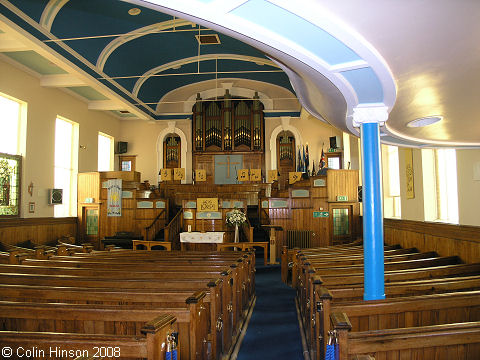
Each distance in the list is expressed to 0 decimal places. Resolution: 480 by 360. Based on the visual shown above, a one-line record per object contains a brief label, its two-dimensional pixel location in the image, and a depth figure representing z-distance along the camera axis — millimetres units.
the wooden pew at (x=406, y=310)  2537
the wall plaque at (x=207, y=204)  9766
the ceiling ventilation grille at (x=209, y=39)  10445
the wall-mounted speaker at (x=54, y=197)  10734
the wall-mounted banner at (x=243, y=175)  13928
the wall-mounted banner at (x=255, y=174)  14102
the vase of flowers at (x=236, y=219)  9203
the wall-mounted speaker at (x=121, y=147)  15383
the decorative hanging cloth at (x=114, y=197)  11516
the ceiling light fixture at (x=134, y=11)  9036
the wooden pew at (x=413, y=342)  1916
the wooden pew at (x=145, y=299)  2578
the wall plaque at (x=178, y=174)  13959
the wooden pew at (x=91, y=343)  1915
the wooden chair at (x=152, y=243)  8945
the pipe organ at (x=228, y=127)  15406
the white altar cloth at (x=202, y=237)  9016
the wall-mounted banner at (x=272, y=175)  13555
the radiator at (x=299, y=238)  10328
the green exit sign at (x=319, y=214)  10406
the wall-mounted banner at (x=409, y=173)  6939
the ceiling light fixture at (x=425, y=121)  4315
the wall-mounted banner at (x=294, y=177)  12398
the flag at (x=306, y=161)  13631
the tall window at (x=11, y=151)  9133
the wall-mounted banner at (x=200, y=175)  14562
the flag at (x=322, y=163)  12428
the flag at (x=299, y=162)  14359
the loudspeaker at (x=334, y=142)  13938
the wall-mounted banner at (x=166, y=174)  13781
